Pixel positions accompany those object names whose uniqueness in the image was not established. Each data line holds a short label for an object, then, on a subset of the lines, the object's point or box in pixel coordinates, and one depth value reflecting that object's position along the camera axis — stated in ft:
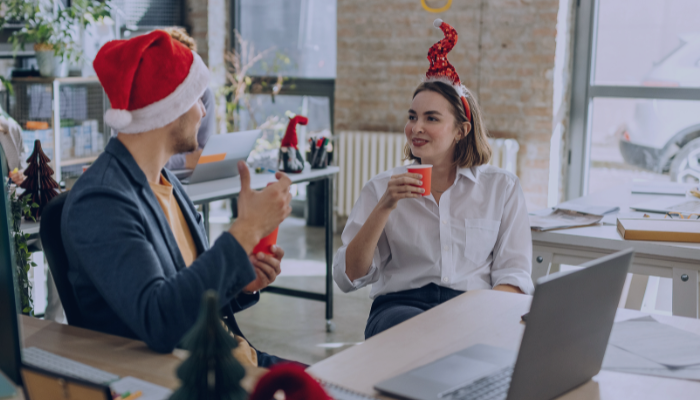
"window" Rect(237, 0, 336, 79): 17.92
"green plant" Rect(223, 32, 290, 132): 18.35
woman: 6.21
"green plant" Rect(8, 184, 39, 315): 7.08
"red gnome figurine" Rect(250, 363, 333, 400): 2.38
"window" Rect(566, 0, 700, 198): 13.92
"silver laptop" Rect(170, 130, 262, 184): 9.53
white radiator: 15.92
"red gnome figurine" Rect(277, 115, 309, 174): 10.48
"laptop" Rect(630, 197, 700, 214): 8.48
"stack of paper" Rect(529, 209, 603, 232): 7.84
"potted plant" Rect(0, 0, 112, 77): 13.80
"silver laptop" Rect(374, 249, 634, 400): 3.24
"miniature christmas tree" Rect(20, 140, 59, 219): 7.60
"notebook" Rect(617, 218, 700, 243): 7.24
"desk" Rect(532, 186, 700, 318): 7.09
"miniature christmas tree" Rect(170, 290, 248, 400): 2.46
